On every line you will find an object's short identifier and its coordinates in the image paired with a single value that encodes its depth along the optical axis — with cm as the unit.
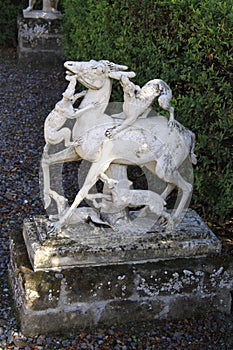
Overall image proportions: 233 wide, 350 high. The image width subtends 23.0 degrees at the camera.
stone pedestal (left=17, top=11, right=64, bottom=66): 1085
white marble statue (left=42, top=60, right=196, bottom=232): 368
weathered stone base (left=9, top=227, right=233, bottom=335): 370
